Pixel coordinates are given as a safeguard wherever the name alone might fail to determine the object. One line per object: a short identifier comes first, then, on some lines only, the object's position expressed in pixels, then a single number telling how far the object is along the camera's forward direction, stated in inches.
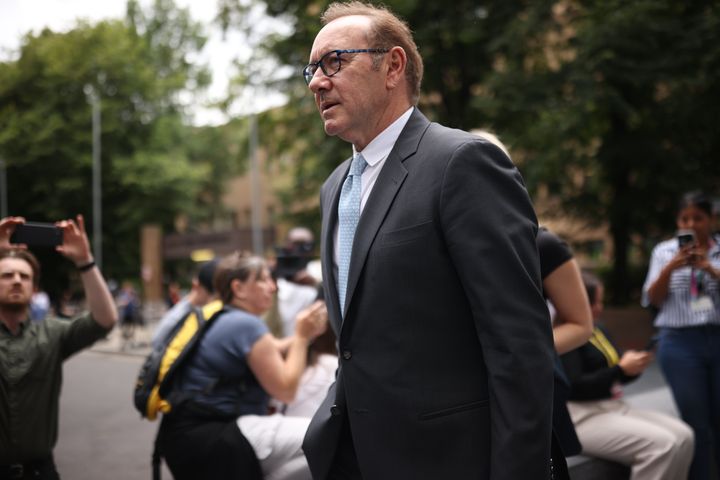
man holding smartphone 130.6
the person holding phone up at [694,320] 179.0
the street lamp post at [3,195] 392.0
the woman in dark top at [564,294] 114.7
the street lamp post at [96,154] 861.2
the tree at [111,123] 387.5
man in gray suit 70.7
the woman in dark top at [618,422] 154.4
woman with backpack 137.3
